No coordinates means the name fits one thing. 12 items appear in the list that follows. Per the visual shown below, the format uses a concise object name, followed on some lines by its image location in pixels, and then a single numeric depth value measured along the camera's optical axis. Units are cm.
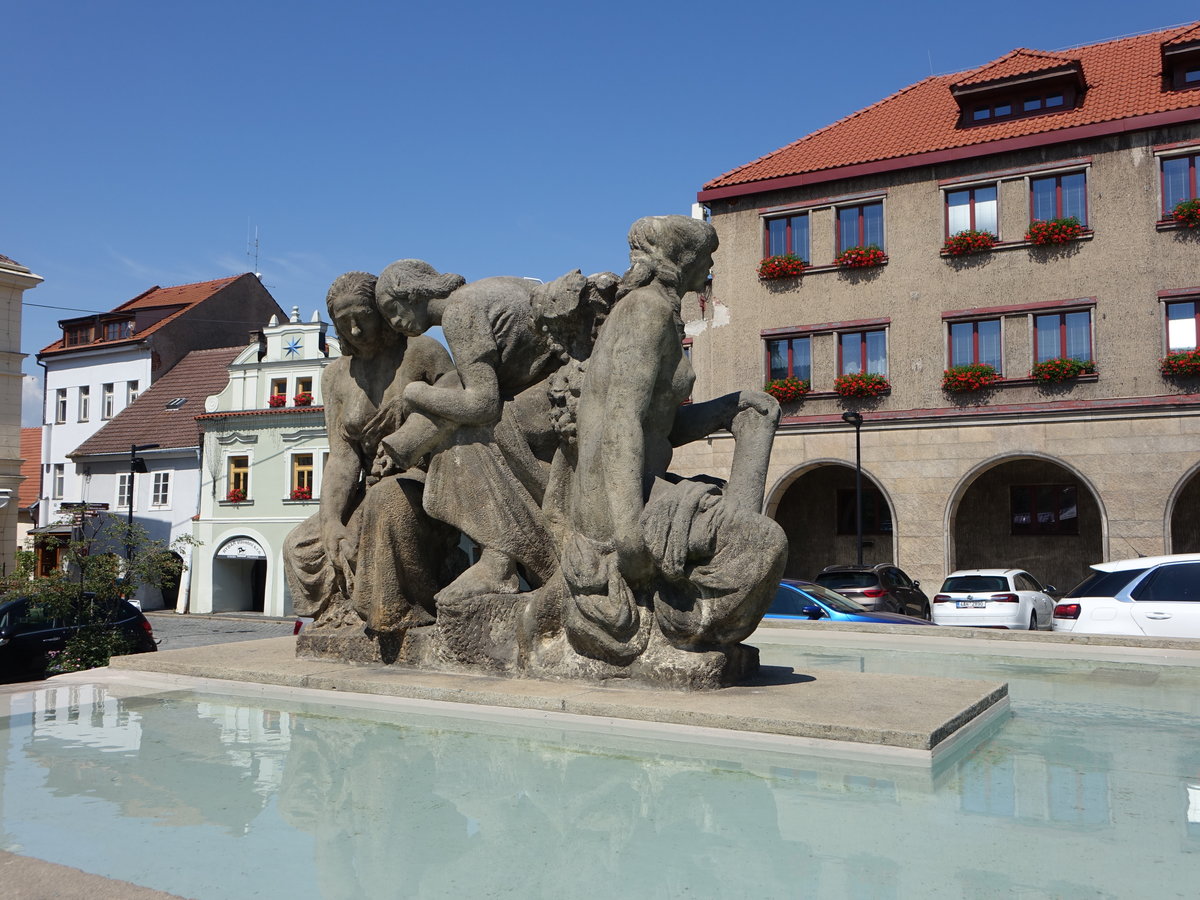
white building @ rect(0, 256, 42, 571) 3180
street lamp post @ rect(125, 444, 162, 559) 1284
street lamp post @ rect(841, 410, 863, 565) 2378
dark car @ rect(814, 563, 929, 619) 1873
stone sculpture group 477
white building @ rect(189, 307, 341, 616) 3616
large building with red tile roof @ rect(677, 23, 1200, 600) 2378
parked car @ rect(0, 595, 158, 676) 1103
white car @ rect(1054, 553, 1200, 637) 784
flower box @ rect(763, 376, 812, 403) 2711
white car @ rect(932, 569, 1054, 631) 1591
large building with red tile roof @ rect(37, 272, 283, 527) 4472
